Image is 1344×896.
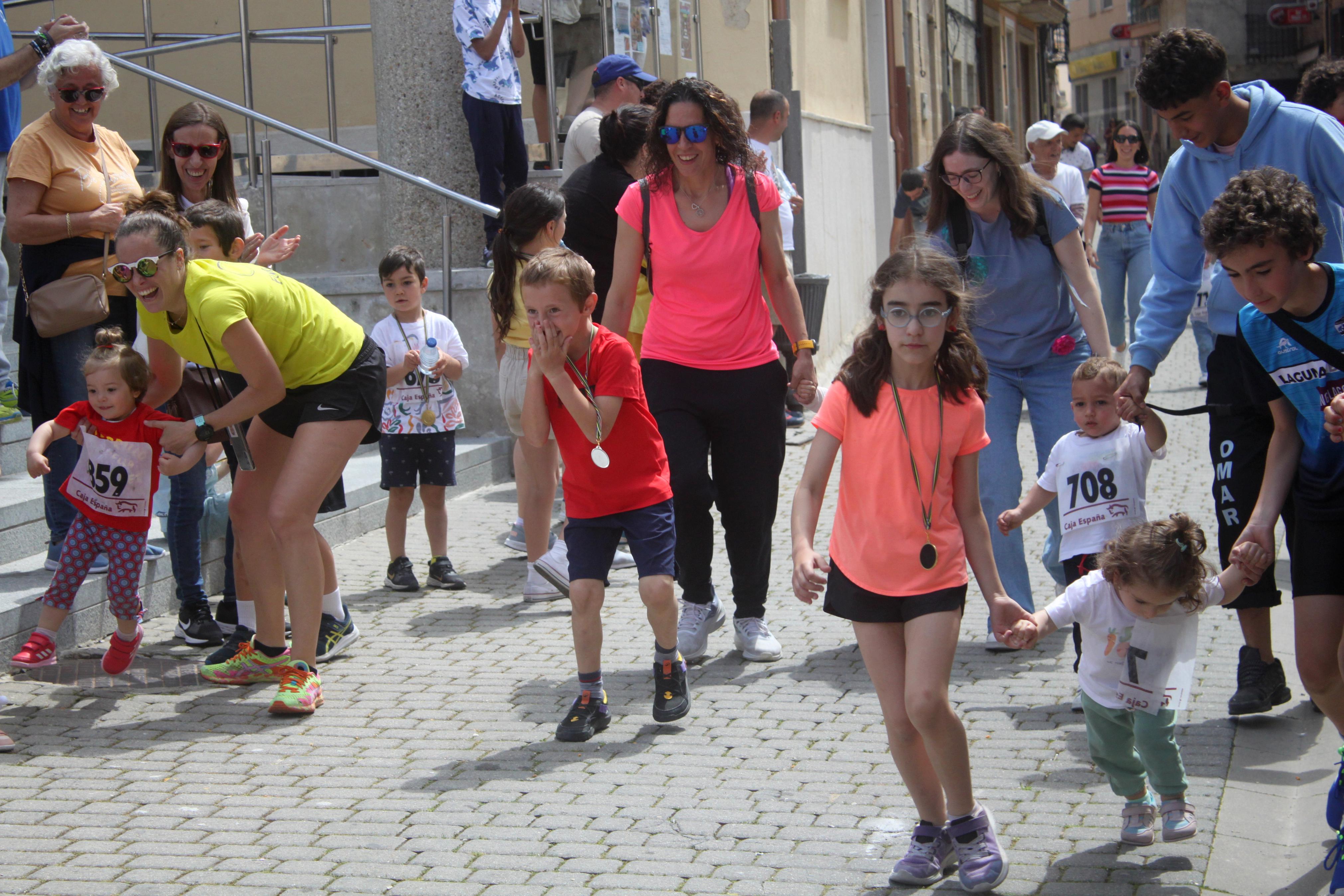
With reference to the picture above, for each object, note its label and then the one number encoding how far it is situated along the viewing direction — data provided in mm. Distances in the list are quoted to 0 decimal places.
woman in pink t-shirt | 5258
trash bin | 11477
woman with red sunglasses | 5902
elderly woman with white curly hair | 5910
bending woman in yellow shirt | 4758
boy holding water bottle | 6930
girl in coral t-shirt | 3467
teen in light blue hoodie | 4215
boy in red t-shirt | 4668
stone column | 9852
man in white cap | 10859
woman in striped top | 12219
